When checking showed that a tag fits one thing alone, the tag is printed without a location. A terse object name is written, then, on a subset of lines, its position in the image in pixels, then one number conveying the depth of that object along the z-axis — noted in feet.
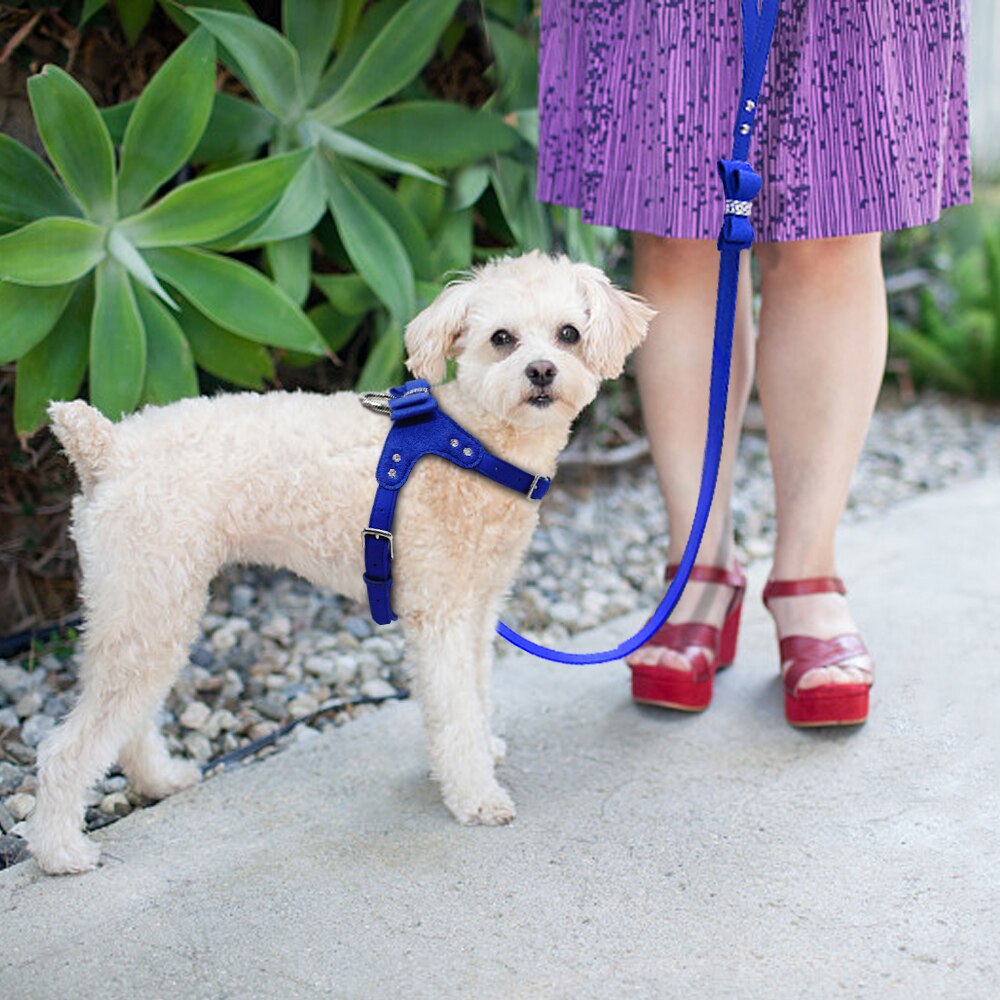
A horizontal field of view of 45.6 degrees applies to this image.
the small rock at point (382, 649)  9.60
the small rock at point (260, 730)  8.41
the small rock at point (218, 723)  8.42
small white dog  6.44
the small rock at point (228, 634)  9.74
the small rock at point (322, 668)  9.26
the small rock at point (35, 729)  8.12
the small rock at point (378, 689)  8.89
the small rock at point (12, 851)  6.81
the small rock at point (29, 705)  8.44
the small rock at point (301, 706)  8.66
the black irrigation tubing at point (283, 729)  7.97
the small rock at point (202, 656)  9.46
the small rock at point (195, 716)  8.47
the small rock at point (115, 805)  7.33
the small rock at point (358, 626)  10.04
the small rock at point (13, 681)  8.71
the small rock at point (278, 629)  9.94
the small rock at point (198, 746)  8.11
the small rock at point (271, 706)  8.66
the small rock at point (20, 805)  7.28
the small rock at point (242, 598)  10.45
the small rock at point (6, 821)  7.11
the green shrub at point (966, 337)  17.29
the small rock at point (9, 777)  7.54
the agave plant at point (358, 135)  8.38
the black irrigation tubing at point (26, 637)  9.31
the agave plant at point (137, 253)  7.59
